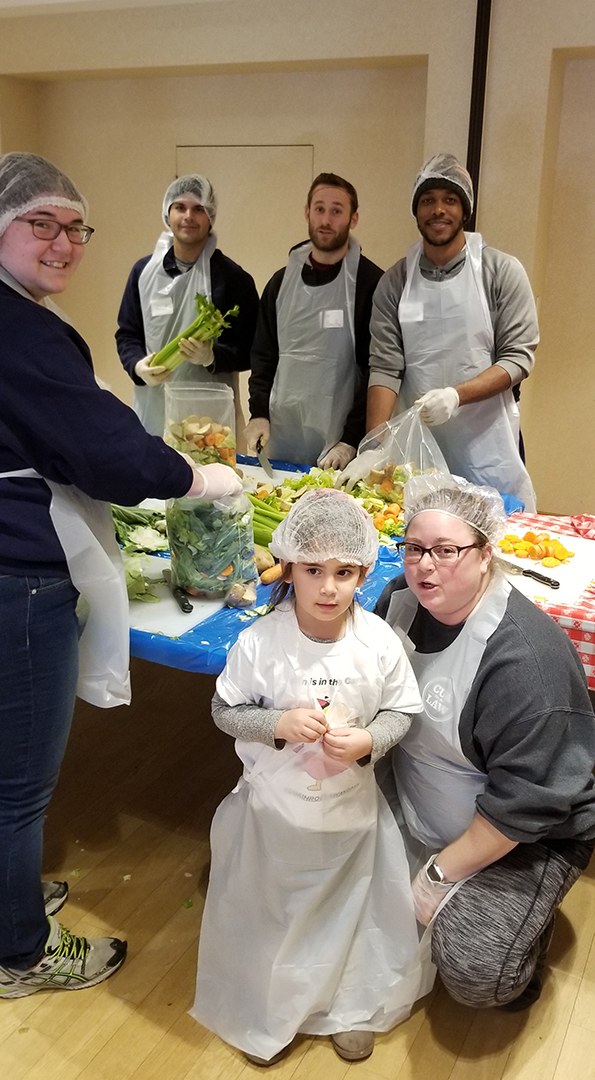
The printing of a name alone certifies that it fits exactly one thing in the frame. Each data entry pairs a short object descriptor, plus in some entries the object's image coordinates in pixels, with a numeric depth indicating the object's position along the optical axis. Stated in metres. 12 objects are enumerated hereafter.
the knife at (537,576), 2.04
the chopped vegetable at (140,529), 2.32
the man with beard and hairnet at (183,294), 3.29
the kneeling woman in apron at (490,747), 1.60
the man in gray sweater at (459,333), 2.86
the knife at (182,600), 1.99
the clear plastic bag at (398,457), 2.65
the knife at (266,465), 2.93
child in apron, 1.60
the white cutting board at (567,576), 1.99
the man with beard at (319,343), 3.16
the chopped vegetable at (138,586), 2.04
